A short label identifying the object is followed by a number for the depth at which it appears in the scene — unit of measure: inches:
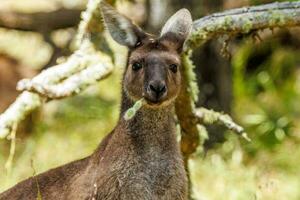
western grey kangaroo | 445.4
